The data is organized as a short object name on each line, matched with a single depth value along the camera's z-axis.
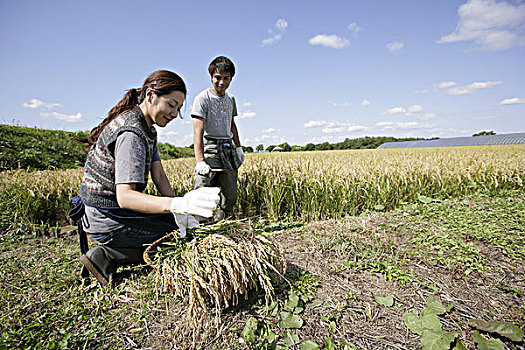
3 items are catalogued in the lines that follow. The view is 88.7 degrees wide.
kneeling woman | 1.75
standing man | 3.03
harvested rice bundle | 1.58
